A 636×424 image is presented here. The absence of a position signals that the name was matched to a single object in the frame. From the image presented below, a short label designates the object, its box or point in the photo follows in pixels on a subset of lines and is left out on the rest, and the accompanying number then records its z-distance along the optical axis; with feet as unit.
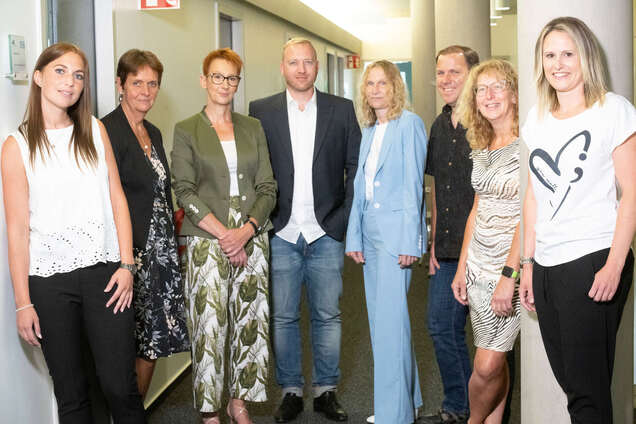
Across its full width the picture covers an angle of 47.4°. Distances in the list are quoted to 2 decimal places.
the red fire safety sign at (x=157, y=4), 13.87
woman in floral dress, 11.25
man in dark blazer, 13.20
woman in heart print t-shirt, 7.58
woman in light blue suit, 11.95
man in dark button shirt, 11.97
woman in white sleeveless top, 8.91
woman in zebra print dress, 10.28
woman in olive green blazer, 12.03
